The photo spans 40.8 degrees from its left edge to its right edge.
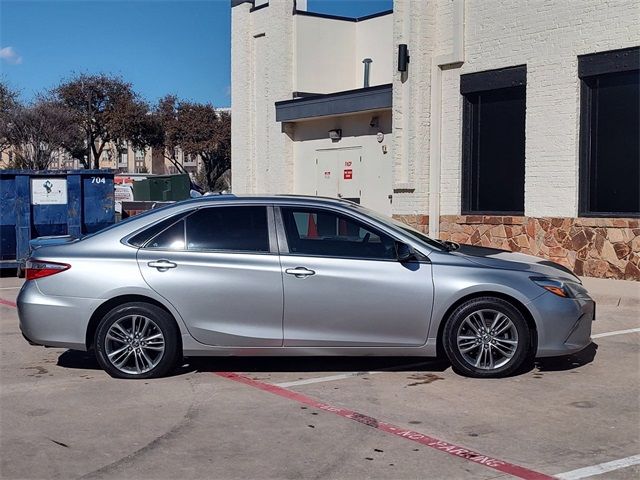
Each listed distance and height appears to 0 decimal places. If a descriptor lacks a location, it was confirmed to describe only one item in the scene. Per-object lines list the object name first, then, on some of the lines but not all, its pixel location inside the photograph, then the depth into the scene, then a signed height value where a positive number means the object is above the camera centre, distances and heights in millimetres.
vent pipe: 22250 +3533
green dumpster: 31312 +612
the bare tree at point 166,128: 52938 +4740
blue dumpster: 16625 -40
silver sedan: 7438 -855
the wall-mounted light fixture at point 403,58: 17859 +3037
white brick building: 14375 +1746
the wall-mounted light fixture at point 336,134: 21047 +1723
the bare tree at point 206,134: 53781 +4383
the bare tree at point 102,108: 48094 +5502
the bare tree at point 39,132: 44031 +3763
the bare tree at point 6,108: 42938 +4818
